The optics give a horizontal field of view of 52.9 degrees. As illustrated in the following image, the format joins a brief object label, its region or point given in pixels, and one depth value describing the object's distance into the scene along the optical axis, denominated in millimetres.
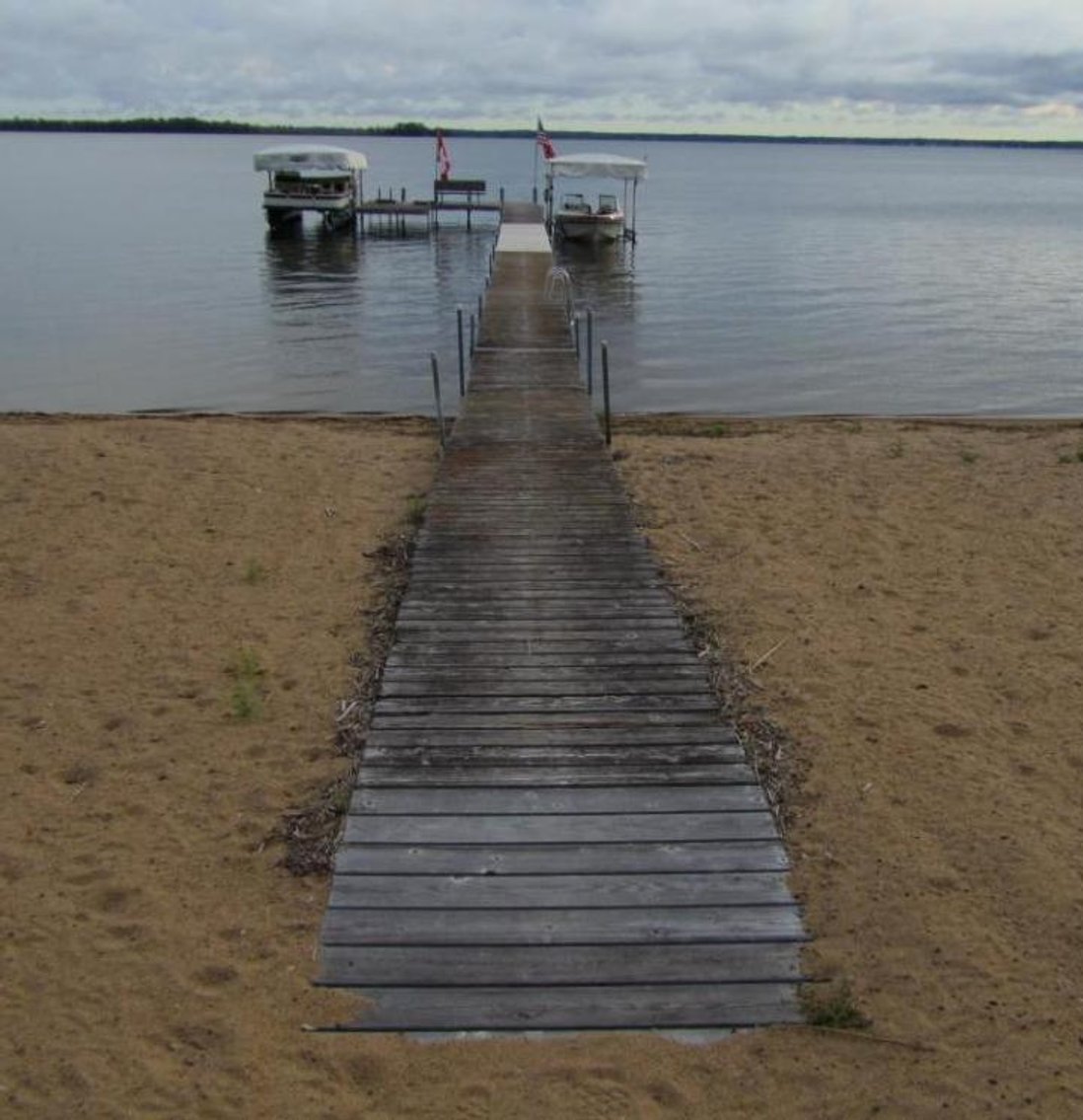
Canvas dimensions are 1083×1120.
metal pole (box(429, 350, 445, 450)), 12586
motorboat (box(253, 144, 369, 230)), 41844
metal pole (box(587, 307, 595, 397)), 14753
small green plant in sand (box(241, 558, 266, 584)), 8641
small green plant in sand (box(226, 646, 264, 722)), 6430
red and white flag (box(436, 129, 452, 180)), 43638
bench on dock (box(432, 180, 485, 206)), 46406
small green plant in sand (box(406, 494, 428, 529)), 9938
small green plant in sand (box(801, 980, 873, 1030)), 3975
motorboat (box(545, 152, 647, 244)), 37531
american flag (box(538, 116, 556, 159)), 36969
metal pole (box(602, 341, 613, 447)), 12603
